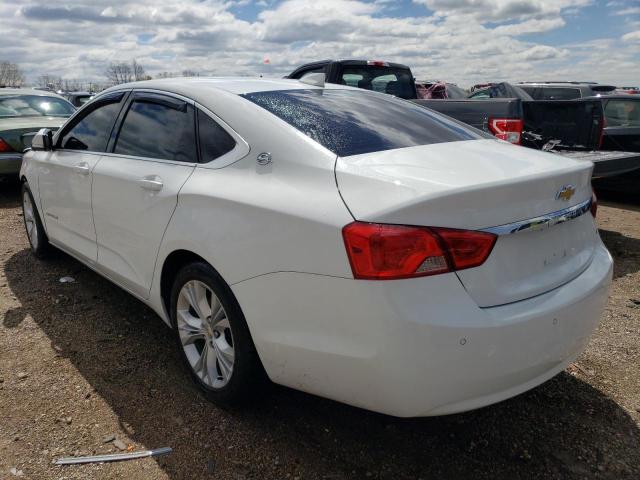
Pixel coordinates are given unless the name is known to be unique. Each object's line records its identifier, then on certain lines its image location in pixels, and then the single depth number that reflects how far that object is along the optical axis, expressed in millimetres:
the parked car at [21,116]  7660
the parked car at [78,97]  16453
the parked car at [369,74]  7375
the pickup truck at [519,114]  5723
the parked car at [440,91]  15703
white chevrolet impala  1864
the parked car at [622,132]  7648
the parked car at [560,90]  12078
